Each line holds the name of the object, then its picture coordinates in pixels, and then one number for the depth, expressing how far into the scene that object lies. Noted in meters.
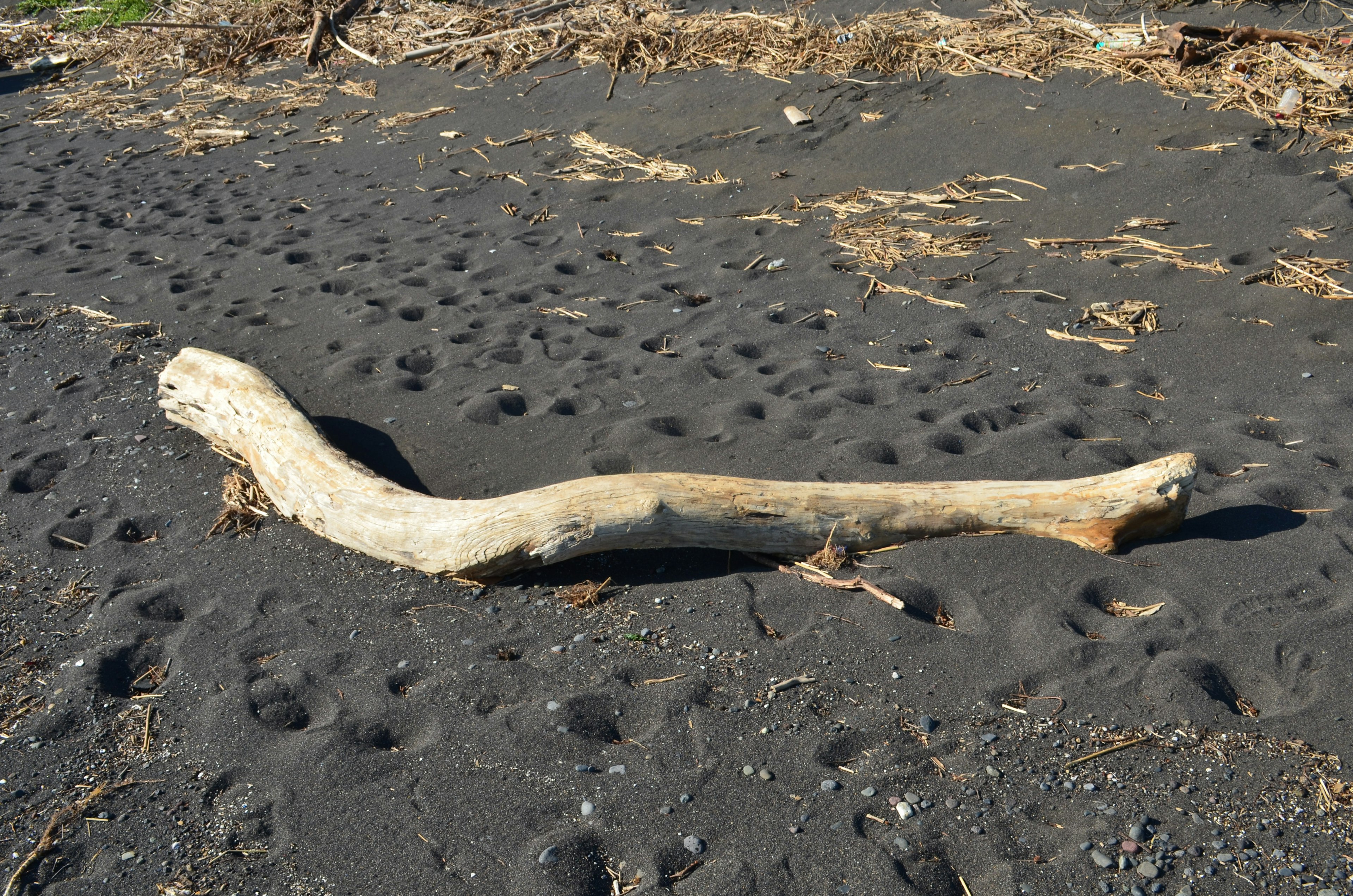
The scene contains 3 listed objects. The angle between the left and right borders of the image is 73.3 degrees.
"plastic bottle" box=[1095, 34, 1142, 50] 6.56
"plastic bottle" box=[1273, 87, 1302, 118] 5.70
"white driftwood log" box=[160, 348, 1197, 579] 3.04
